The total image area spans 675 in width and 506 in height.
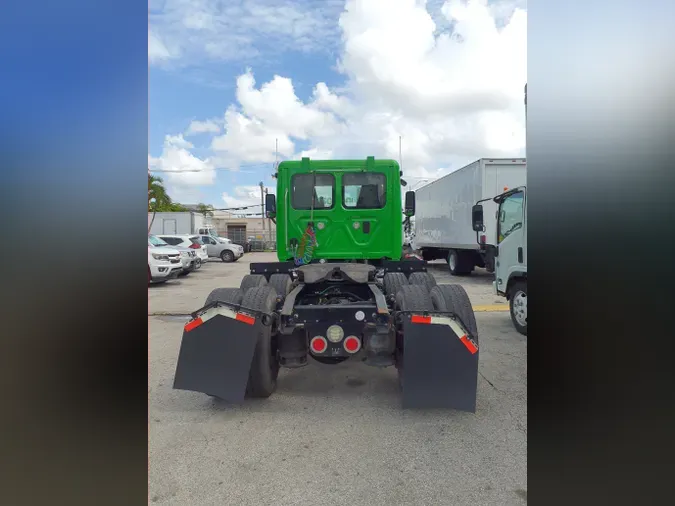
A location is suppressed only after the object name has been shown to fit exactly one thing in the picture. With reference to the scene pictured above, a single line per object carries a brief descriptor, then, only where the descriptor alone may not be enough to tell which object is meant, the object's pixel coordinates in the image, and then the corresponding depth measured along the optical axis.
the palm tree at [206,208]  53.34
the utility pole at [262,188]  45.81
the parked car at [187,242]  18.59
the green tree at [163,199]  30.56
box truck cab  6.57
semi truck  3.52
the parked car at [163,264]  13.25
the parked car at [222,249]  25.17
